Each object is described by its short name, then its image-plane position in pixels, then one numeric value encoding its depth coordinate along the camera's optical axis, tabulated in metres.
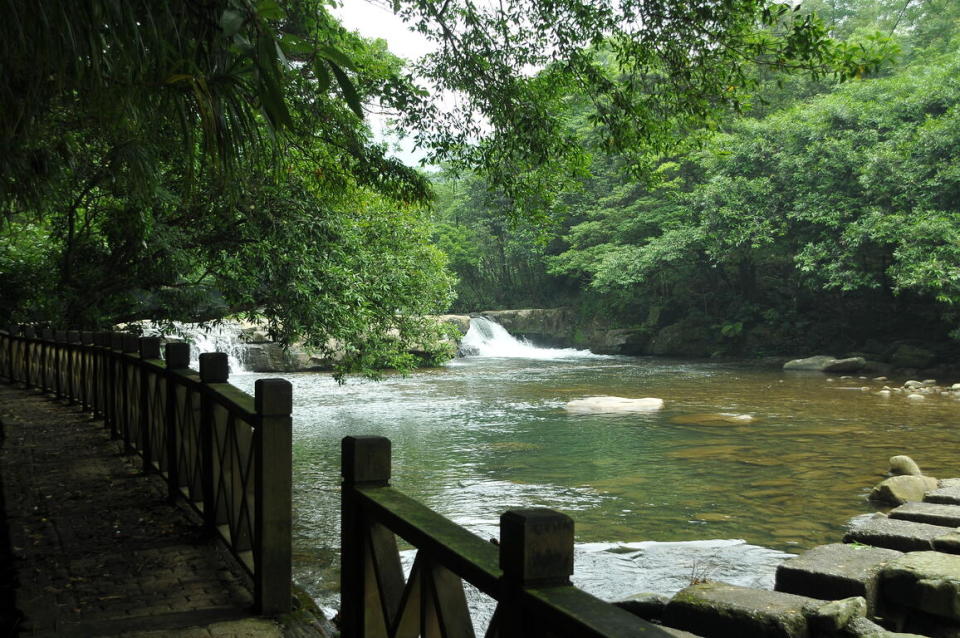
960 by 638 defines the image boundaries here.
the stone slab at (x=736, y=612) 5.11
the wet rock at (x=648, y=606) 6.11
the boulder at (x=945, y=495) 8.38
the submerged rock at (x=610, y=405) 17.25
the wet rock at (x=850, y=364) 24.41
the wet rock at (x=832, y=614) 5.06
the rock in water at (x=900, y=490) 9.32
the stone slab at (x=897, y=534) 6.85
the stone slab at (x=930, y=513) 7.44
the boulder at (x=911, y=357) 23.38
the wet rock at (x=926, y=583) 5.59
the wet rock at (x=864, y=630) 5.03
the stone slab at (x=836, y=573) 5.84
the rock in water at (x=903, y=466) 10.51
